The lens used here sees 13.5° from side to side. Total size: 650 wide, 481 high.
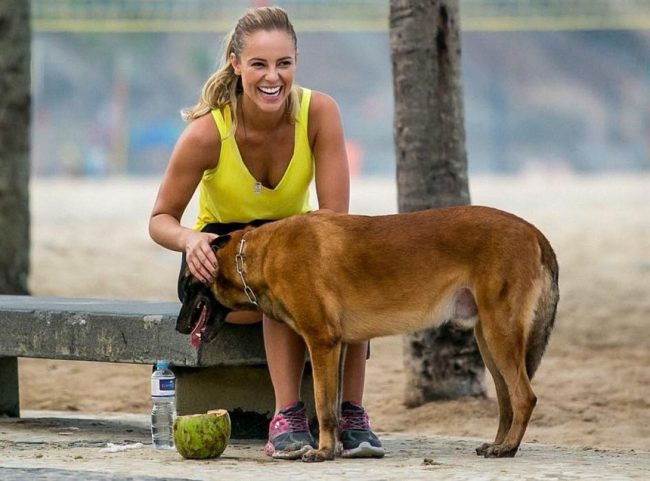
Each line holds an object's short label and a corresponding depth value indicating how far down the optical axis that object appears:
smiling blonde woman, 10.46
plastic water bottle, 10.89
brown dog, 9.77
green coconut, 9.82
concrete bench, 10.93
